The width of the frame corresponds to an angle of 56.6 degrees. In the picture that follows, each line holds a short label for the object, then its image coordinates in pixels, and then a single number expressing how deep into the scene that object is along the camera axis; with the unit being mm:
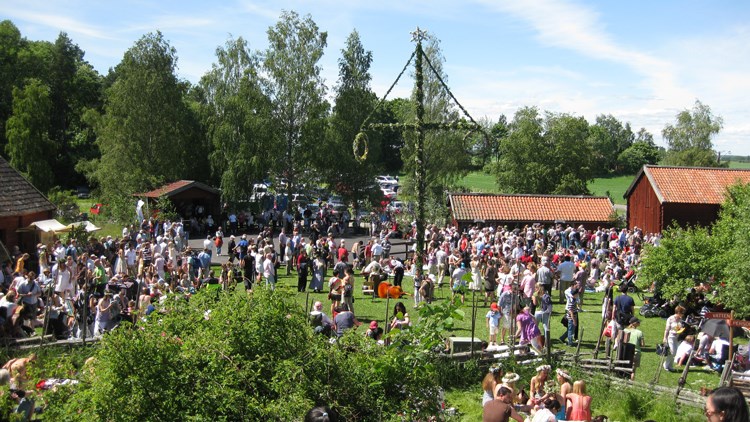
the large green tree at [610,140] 100312
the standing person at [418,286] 17784
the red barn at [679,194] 35812
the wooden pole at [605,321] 14392
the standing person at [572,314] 16391
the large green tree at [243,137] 40469
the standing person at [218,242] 28703
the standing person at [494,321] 15561
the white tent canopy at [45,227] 24153
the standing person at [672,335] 15039
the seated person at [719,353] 14742
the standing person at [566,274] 21688
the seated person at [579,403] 9656
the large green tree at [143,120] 42188
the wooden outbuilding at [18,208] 24078
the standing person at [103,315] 14867
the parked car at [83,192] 57094
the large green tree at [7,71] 56219
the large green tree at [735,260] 17531
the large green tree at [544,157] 52906
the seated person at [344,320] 14000
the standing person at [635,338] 13984
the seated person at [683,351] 14784
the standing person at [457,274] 21645
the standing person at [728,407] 4703
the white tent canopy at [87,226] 26219
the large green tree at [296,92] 41156
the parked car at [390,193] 56247
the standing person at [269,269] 20828
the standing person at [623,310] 15758
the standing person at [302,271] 21312
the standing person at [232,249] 24481
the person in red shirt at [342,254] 22359
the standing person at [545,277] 19516
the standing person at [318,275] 21500
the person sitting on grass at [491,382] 10219
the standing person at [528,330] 14789
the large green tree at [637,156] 94625
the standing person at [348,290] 17469
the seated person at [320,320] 12311
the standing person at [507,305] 16062
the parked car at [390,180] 72975
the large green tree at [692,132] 68750
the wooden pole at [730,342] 13419
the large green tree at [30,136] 47719
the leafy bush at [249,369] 6660
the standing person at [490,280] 20766
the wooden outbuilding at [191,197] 36375
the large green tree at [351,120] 42812
